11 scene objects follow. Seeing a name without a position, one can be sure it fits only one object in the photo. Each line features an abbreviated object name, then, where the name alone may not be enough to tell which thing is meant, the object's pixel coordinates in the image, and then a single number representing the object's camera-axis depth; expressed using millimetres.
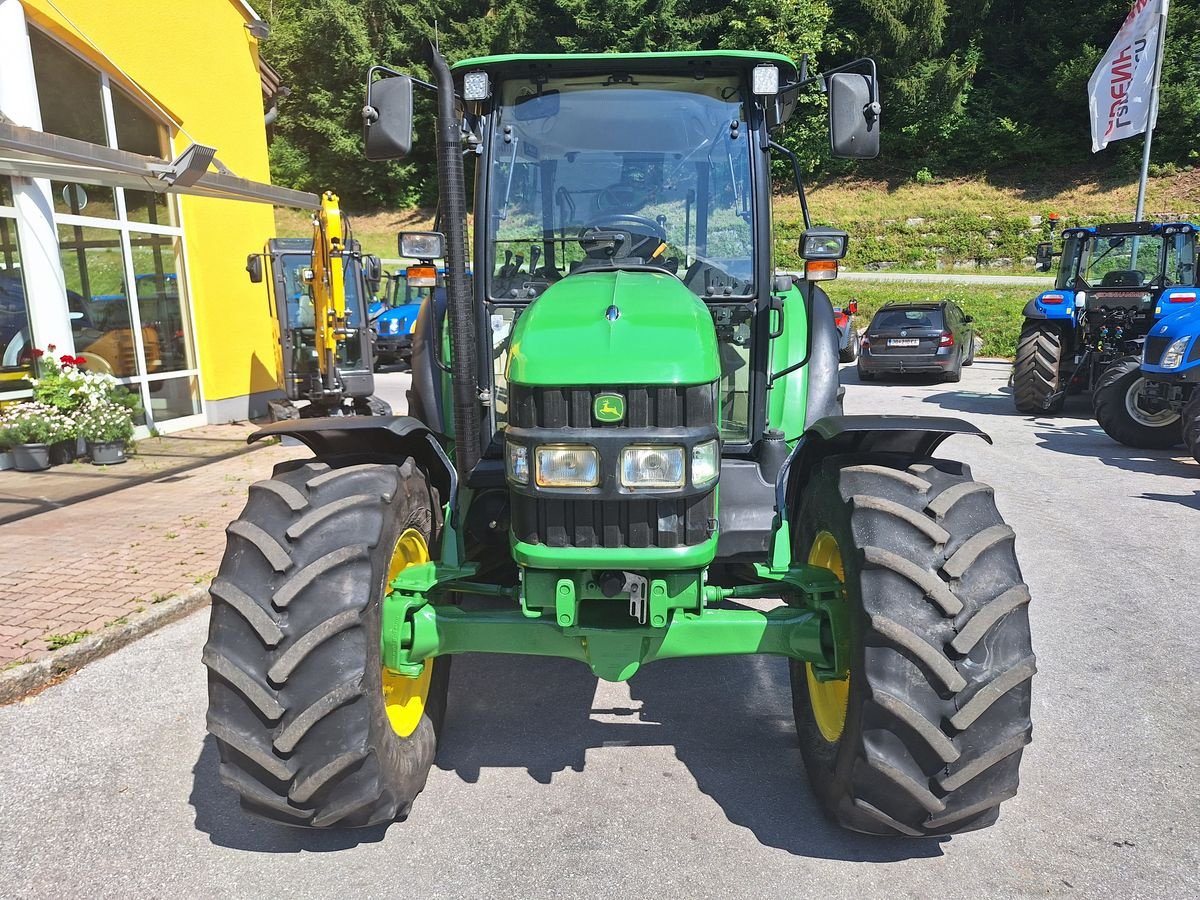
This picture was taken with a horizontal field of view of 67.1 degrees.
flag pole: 14823
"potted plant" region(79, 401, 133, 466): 9141
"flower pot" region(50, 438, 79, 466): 9094
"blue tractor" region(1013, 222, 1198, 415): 12258
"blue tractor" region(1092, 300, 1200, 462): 9070
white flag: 15039
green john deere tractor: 2762
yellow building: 9398
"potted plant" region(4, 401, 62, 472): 8711
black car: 16078
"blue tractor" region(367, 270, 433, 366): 20828
